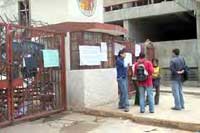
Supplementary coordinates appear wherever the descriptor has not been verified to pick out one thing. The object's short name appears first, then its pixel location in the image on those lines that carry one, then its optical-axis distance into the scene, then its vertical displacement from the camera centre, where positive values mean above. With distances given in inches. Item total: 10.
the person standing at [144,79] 217.5 -14.9
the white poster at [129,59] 291.4 +6.9
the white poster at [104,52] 248.5 +14.5
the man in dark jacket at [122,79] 227.0 -15.1
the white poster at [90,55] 234.3 +10.8
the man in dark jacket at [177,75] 226.4 -12.3
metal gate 194.4 -7.9
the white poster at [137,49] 314.5 +21.4
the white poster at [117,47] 271.0 +21.6
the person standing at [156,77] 244.8 -15.0
